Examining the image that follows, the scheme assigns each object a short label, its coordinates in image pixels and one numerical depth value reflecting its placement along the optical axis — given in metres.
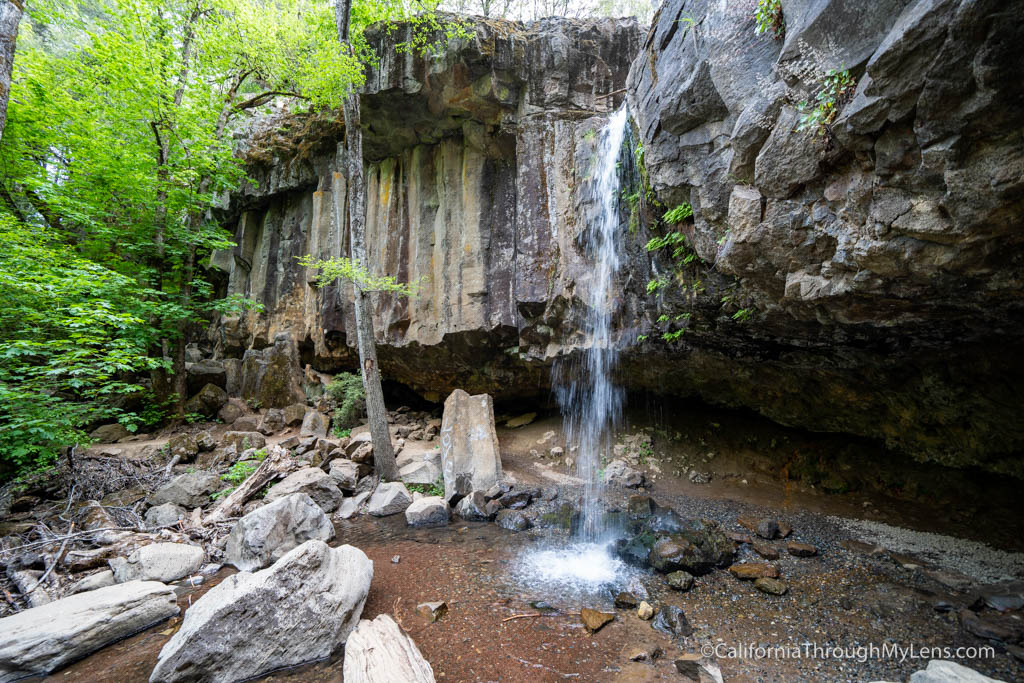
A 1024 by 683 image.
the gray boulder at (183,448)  8.17
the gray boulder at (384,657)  2.86
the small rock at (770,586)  4.09
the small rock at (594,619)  3.64
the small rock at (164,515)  5.84
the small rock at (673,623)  3.56
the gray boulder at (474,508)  6.60
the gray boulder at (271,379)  12.30
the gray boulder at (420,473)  8.07
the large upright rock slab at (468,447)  7.54
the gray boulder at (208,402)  11.34
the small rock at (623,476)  7.62
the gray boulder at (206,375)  12.09
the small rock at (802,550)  4.80
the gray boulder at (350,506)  6.79
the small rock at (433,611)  3.86
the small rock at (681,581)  4.21
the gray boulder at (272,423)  10.82
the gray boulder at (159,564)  4.63
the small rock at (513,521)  6.17
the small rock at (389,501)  6.84
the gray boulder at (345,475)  7.52
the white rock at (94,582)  4.39
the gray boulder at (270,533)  4.88
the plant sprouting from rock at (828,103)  2.93
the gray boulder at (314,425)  10.75
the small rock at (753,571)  4.37
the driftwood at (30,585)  4.14
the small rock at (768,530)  5.25
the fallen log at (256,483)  6.17
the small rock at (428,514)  6.43
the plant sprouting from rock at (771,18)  3.51
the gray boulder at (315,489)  6.91
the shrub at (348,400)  11.41
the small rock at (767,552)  4.78
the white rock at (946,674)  2.49
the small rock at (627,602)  4.00
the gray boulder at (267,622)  2.90
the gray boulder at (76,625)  3.14
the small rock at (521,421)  11.33
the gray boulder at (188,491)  6.44
